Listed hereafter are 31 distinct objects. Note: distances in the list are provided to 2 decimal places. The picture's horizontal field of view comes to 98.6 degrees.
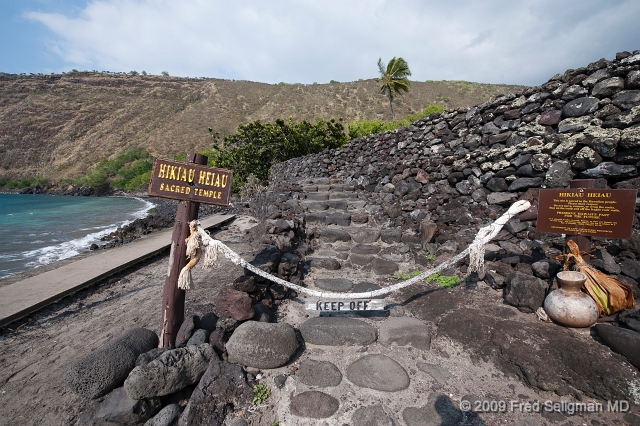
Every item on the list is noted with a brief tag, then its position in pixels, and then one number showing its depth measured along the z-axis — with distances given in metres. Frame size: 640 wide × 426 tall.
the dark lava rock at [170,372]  2.12
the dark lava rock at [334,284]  4.22
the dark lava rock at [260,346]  2.56
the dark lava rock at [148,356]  2.37
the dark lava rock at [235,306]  3.00
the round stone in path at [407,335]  2.93
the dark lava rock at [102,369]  2.18
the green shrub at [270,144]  18.62
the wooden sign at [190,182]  2.77
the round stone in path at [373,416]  2.05
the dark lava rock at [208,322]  2.94
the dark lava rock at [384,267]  4.68
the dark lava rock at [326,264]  4.88
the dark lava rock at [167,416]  2.05
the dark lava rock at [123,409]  2.04
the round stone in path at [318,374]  2.46
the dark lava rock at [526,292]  2.99
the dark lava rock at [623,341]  2.13
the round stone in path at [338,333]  2.97
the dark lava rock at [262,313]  3.15
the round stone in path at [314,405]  2.15
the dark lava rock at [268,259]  3.98
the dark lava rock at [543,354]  2.11
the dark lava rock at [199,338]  2.66
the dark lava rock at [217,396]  2.08
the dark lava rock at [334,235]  5.86
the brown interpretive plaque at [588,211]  2.64
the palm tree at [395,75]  23.08
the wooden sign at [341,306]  3.11
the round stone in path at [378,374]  2.42
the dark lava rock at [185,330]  2.72
